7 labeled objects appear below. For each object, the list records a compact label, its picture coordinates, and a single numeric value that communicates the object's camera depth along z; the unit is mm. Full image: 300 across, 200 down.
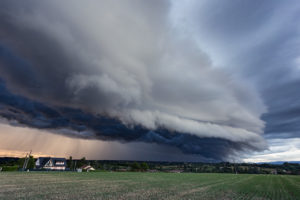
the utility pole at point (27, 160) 106675
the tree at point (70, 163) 152375
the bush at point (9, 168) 86812
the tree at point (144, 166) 158325
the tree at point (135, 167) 156875
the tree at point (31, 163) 116812
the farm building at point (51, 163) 131375
